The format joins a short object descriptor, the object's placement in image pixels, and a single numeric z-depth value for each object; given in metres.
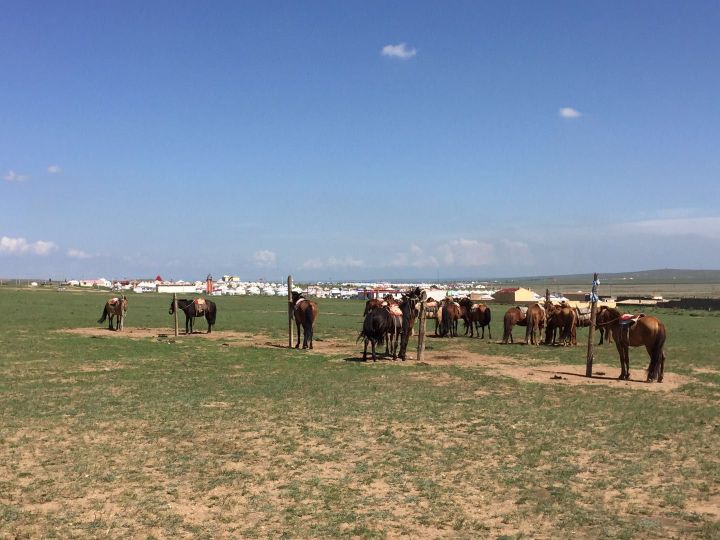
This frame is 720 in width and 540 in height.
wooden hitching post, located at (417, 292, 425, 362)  19.52
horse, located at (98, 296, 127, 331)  29.28
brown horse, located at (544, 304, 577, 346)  24.89
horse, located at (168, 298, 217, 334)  28.12
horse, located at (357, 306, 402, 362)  19.12
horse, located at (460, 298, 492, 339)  28.84
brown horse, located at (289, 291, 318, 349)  22.25
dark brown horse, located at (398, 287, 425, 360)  19.50
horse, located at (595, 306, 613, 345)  19.87
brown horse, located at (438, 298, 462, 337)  29.11
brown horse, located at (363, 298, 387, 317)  26.51
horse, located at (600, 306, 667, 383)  15.16
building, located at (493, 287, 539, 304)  68.00
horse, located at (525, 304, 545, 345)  25.41
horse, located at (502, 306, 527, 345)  25.98
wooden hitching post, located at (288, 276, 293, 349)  22.52
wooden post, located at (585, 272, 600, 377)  16.38
